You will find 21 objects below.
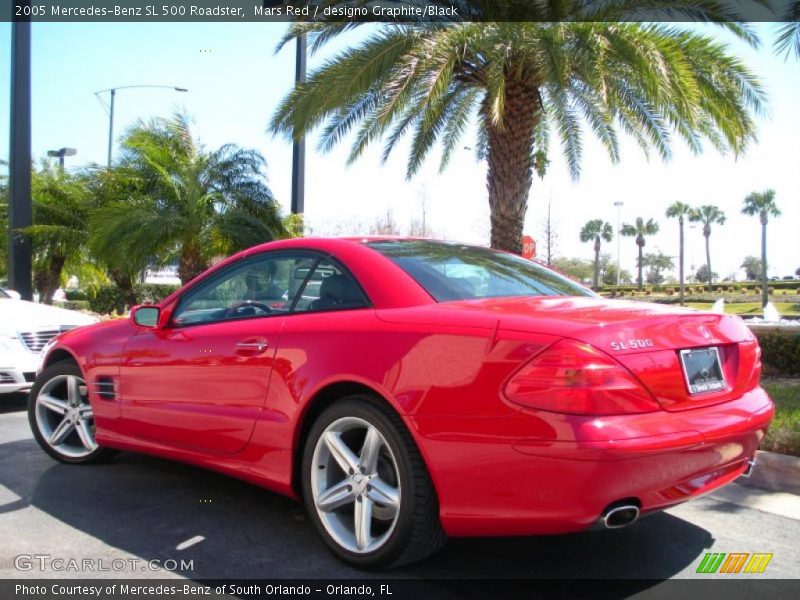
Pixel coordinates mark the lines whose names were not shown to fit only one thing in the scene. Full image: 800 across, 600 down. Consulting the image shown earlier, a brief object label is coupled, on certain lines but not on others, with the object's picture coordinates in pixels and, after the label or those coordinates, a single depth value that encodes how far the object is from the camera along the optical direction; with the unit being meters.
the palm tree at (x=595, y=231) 90.31
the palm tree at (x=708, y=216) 80.06
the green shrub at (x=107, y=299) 25.92
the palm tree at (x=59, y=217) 18.56
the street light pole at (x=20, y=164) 14.05
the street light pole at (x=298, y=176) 13.07
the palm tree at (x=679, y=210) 77.44
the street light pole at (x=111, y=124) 29.62
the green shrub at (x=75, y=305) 31.68
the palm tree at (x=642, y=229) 88.83
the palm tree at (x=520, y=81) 9.72
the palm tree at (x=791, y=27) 9.78
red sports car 2.79
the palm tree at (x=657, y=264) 114.11
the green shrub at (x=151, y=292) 30.28
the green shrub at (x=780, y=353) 9.12
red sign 15.04
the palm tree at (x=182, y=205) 14.82
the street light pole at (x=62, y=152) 33.39
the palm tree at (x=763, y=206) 61.67
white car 7.14
